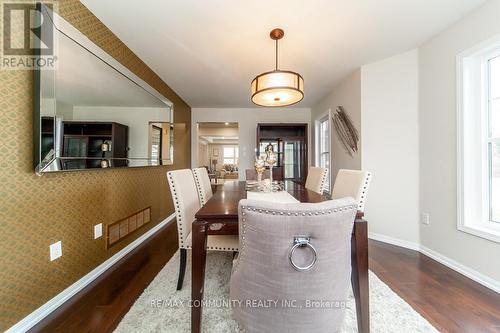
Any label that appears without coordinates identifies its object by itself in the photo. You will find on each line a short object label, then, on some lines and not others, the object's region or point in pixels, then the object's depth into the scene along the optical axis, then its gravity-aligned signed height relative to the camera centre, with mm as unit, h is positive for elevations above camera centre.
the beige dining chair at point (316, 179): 2379 -140
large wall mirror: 1440 +509
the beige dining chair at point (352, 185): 1531 -137
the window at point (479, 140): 1874 +251
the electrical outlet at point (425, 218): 2430 -584
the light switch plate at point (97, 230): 1962 -593
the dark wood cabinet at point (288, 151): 4934 +382
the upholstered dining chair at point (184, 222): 1597 -430
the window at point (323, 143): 4195 +525
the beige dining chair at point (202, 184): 2215 -185
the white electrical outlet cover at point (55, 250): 1521 -608
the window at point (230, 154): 12414 +764
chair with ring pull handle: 741 -359
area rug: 1308 -976
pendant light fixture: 1832 +709
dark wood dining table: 1154 -474
